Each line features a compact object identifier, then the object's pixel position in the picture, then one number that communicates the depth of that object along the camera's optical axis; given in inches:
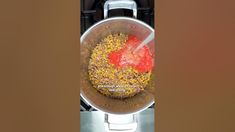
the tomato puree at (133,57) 48.9
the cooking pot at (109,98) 49.2
